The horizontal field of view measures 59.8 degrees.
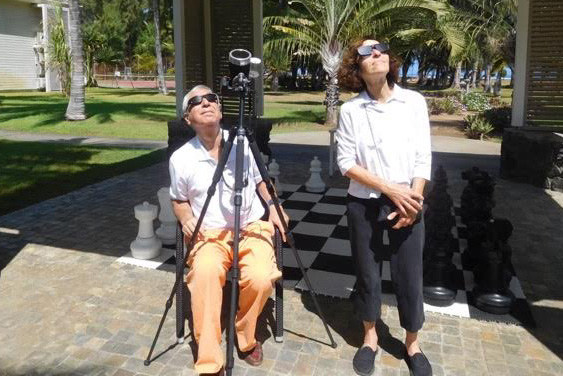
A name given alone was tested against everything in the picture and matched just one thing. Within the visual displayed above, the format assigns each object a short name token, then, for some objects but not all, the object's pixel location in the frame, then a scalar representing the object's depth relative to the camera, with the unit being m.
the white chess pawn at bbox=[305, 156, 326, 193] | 6.36
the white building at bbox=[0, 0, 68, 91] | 30.12
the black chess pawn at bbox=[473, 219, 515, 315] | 3.19
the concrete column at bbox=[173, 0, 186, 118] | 7.15
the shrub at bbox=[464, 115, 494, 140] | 12.98
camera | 2.55
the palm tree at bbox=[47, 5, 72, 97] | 22.16
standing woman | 2.45
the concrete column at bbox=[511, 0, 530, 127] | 6.83
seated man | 2.49
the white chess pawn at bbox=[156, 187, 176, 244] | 4.41
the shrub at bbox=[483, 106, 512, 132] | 13.68
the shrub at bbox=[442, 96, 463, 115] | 19.91
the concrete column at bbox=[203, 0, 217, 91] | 7.77
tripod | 2.42
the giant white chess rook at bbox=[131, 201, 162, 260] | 4.04
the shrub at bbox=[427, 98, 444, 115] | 20.17
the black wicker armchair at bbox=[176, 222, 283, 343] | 2.82
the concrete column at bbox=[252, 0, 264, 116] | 7.66
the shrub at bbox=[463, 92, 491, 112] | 18.84
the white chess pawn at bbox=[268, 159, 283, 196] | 6.16
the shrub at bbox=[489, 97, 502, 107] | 20.62
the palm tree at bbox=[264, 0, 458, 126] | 12.91
